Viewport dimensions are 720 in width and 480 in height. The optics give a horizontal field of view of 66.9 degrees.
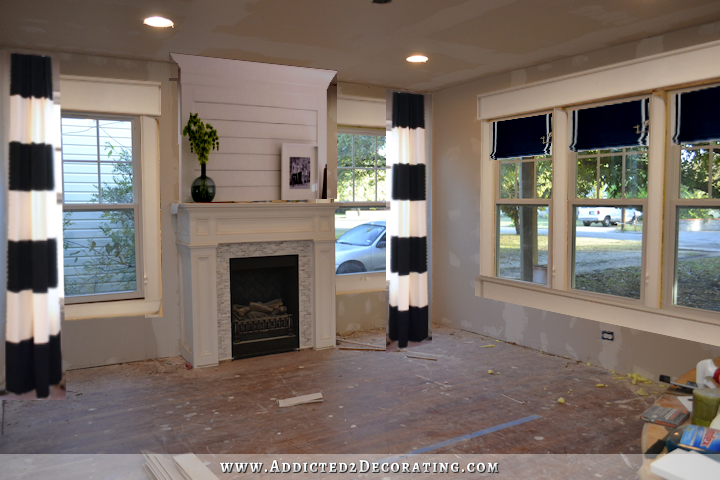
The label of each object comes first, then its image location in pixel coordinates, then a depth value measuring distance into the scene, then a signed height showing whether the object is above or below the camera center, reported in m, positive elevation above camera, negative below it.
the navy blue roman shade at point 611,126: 3.96 +0.72
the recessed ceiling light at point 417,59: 4.30 +1.29
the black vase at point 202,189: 4.51 +0.25
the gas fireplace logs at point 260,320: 4.78 -0.90
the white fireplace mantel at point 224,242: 4.42 -0.21
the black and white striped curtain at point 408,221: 5.34 -0.02
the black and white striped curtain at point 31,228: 3.95 -0.07
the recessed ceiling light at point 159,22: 3.38 +1.24
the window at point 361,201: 5.50 +0.19
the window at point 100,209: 4.41 +0.08
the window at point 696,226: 3.67 -0.04
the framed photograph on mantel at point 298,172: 5.01 +0.44
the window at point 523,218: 4.80 +0.01
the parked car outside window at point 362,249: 5.55 -0.31
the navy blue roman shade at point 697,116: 3.54 +0.69
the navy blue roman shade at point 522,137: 4.68 +0.74
